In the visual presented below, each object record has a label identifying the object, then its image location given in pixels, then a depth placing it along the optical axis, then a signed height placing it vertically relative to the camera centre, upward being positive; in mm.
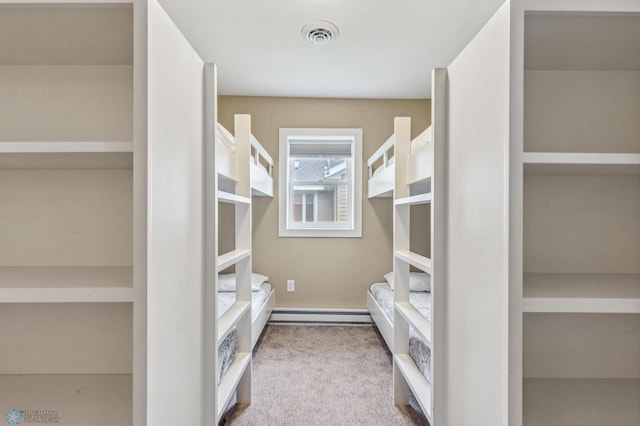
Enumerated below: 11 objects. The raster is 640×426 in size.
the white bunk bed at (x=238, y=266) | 1477 -318
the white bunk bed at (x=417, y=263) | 1228 -242
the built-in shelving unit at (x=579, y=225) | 987 -43
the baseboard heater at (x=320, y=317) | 3363 -1104
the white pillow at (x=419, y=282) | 2865 -637
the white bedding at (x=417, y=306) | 1595 -729
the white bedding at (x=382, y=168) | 2554 +380
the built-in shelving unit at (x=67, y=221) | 1006 -31
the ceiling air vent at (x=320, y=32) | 2176 +1255
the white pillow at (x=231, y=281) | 2829 -644
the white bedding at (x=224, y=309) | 1593 -728
